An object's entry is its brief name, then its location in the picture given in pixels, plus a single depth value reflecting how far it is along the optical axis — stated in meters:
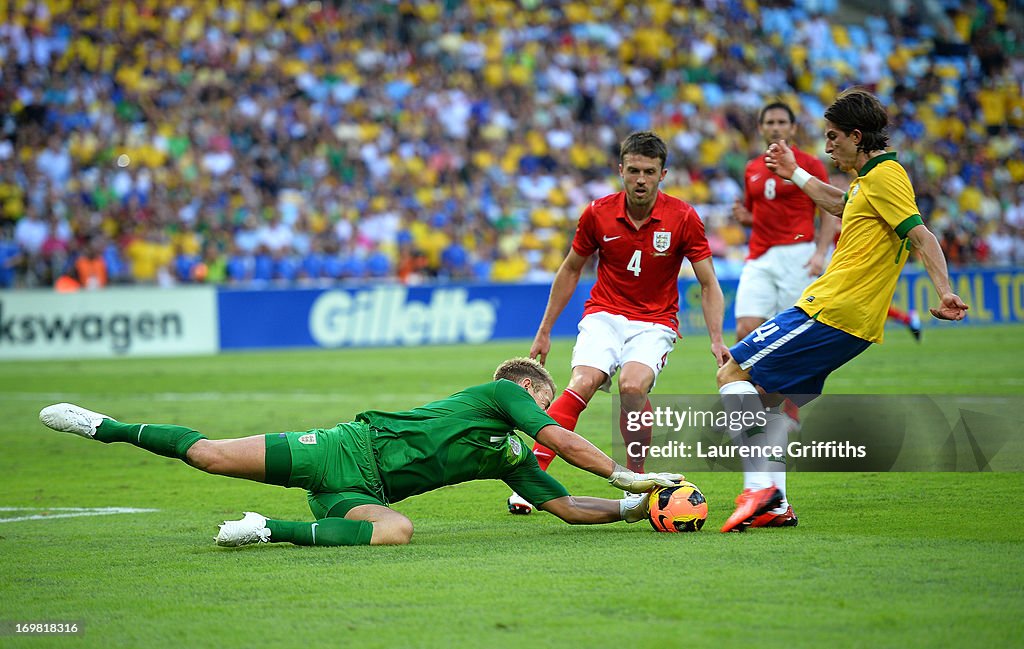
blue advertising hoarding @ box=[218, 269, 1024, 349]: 47.16
